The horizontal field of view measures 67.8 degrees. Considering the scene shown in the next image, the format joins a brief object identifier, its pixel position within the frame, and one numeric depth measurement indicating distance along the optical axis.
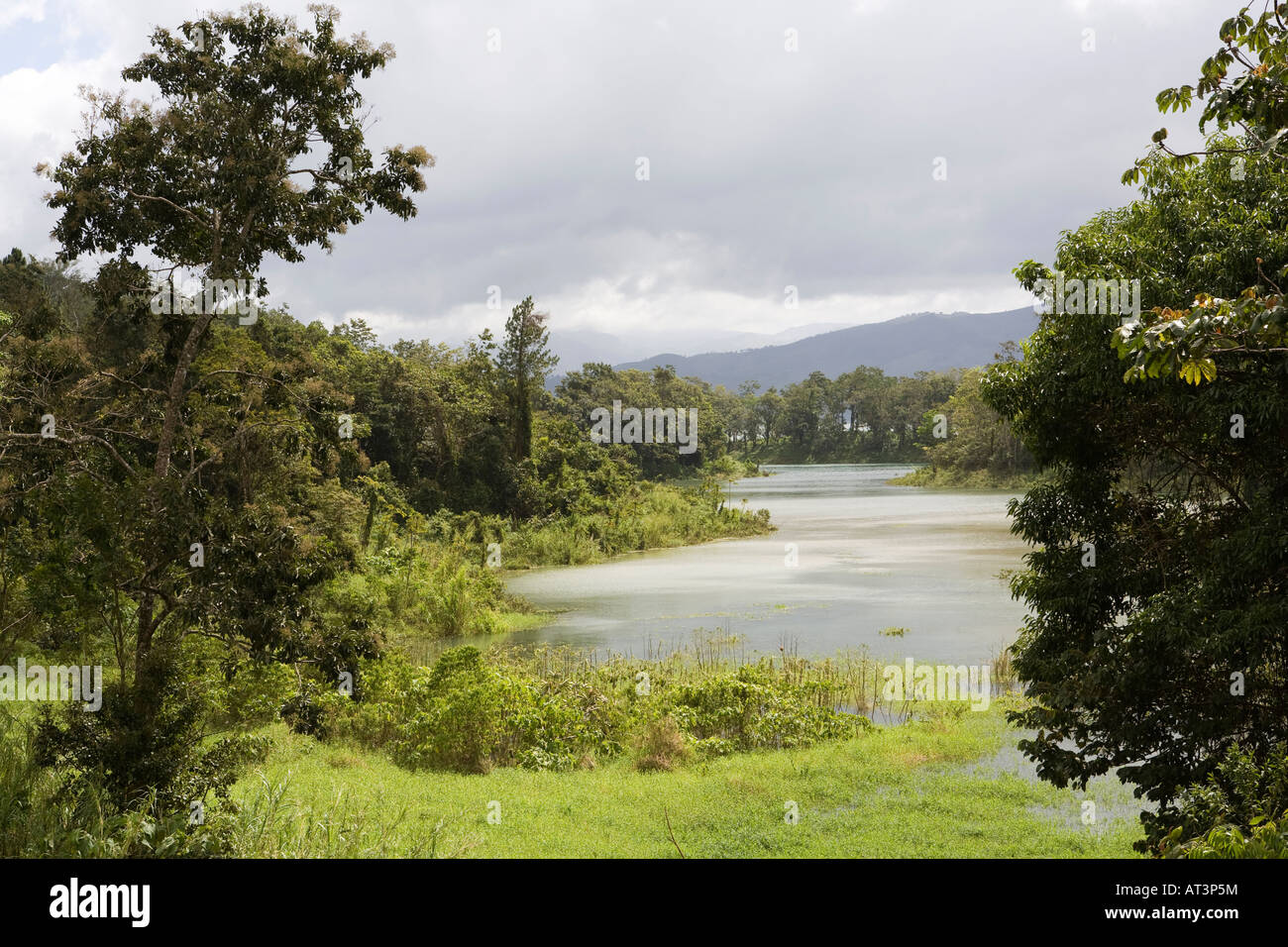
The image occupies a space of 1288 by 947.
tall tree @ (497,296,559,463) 39.44
